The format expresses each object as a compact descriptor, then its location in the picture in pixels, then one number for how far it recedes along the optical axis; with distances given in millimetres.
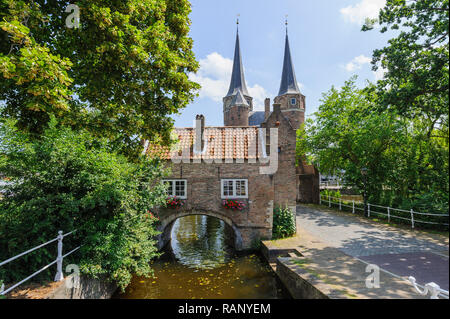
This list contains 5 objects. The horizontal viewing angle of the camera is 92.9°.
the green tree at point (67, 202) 4805
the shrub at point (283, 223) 11539
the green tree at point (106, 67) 4562
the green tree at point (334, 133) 17448
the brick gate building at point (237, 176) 11500
